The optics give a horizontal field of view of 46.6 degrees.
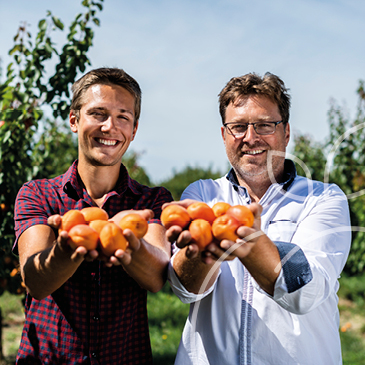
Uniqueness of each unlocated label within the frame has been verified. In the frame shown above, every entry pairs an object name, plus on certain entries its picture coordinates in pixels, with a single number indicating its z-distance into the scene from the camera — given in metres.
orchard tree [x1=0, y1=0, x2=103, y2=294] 3.68
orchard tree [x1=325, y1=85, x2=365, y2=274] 6.18
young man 1.90
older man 1.89
